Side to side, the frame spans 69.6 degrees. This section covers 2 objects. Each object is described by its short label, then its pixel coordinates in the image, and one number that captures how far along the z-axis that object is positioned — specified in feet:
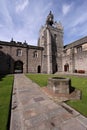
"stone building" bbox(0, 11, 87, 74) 57.48
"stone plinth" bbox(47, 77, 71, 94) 15.22
